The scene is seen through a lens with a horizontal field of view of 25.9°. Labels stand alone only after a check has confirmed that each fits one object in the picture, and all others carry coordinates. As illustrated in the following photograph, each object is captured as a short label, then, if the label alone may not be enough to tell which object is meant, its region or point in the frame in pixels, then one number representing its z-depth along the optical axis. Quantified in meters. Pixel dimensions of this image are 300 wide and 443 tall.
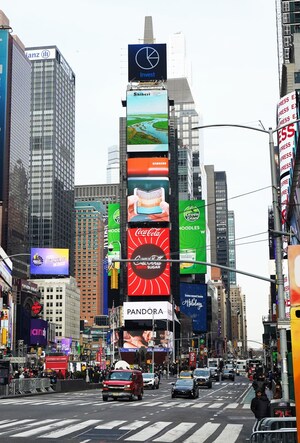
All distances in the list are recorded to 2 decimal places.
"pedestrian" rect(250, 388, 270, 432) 18.88
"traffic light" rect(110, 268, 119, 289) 77.20
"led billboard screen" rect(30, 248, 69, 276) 169.62
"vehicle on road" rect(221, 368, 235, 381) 95.05
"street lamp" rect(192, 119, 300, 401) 19.95
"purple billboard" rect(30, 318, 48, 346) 194.00
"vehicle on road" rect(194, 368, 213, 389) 66.85
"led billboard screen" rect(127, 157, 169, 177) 147.75
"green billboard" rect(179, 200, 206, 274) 176.88
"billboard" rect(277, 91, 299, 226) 73.06
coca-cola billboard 142.50
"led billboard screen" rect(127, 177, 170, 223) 145.62
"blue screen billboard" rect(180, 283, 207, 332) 182.12
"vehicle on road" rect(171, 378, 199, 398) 42.97
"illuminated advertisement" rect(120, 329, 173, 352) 139.25
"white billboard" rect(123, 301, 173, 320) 140.00
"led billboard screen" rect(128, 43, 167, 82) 154.07
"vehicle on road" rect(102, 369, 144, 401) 37.44
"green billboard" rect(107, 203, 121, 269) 176.62
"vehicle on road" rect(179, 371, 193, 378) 59.22
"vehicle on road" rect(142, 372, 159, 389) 60.38
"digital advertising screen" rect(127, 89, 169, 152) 147.38
